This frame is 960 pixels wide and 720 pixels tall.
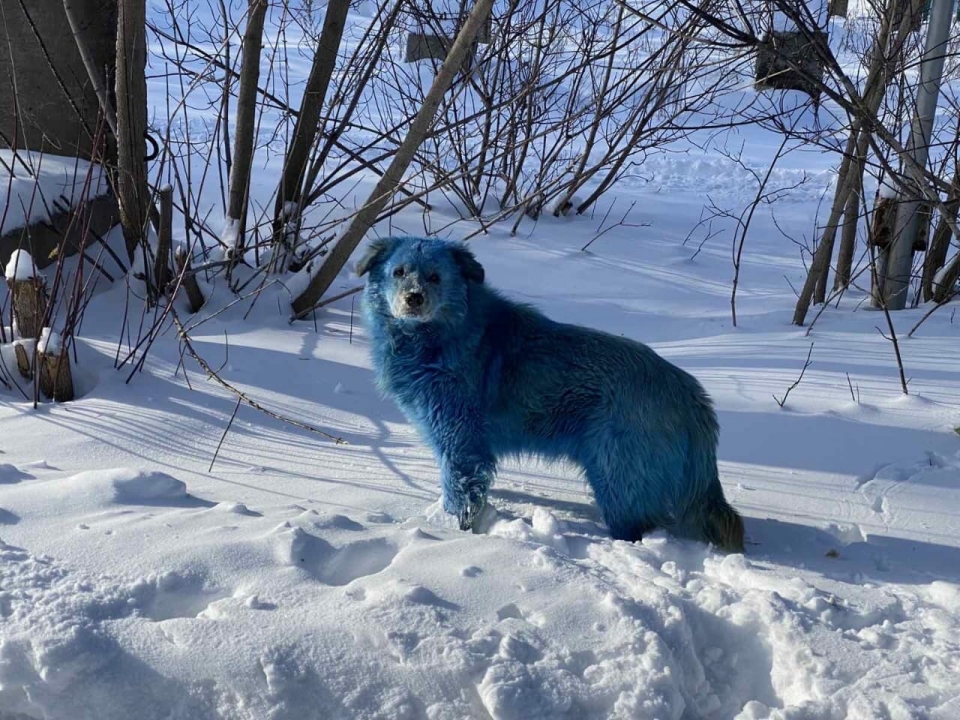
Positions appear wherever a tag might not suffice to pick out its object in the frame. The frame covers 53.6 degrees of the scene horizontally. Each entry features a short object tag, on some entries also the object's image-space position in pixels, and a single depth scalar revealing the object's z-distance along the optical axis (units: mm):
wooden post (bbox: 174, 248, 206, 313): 6152
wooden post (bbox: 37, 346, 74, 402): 4883
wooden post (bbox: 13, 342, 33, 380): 4977
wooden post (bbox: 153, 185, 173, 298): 5980
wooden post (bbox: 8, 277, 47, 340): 4934
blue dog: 3799
